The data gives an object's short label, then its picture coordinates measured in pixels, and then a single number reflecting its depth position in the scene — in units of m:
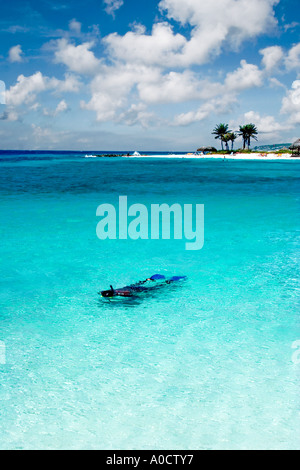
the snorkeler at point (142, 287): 8.80
